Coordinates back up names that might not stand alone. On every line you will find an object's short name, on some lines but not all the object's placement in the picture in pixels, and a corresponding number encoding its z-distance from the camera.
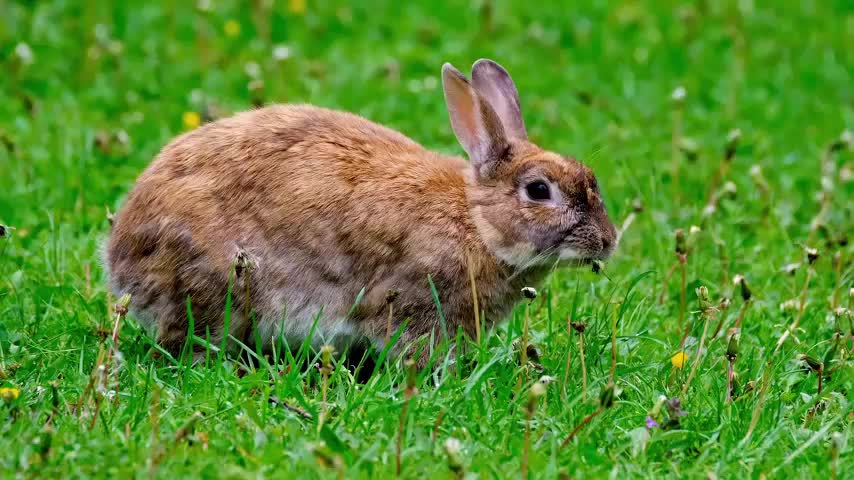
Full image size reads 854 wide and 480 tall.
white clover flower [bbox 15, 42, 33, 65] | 15.93
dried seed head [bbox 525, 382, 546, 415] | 7.66
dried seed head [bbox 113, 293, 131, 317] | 8.75
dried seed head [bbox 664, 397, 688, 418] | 8.95
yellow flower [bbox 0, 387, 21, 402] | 8.50
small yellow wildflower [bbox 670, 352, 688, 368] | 10.03
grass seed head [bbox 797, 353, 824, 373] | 9.83
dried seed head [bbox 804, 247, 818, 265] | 10.53
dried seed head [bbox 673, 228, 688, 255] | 10.80
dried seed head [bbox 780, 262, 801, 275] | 11.15
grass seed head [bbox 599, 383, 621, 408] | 8.38
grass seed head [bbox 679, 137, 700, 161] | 15.05
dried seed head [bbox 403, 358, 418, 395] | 7.81
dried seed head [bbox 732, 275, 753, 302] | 10.42
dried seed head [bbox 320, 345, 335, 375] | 8.41
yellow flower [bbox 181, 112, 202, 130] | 15.44
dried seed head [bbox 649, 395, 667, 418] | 8.67
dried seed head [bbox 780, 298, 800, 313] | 11.59
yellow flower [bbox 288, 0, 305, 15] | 19.25
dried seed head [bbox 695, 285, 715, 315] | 9.80
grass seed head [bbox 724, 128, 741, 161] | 13.40
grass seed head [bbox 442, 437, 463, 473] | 7.60
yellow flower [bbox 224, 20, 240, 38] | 18.45
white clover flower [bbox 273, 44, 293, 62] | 16.16
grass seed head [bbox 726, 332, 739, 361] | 9.46
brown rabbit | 10.41
